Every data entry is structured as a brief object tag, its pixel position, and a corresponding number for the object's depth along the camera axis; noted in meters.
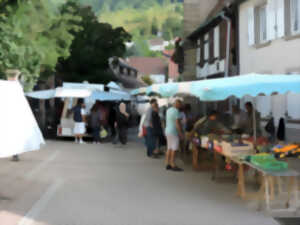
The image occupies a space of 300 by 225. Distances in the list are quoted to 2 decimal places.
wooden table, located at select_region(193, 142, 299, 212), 6.70
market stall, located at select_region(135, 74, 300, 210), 6.85
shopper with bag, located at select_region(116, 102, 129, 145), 16.19
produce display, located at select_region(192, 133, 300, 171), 6.94
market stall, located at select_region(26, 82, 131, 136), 19.23
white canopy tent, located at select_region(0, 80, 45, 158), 6.88
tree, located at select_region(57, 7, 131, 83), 30.50
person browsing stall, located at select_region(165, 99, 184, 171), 10.23
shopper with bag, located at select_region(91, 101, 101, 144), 18.17
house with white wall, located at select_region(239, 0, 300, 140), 13.21
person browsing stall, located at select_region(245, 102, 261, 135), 10.80
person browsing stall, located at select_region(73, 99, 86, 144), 17.94
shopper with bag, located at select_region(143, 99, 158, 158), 12.82
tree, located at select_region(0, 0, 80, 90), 15.35
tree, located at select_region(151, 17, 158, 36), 171.50
